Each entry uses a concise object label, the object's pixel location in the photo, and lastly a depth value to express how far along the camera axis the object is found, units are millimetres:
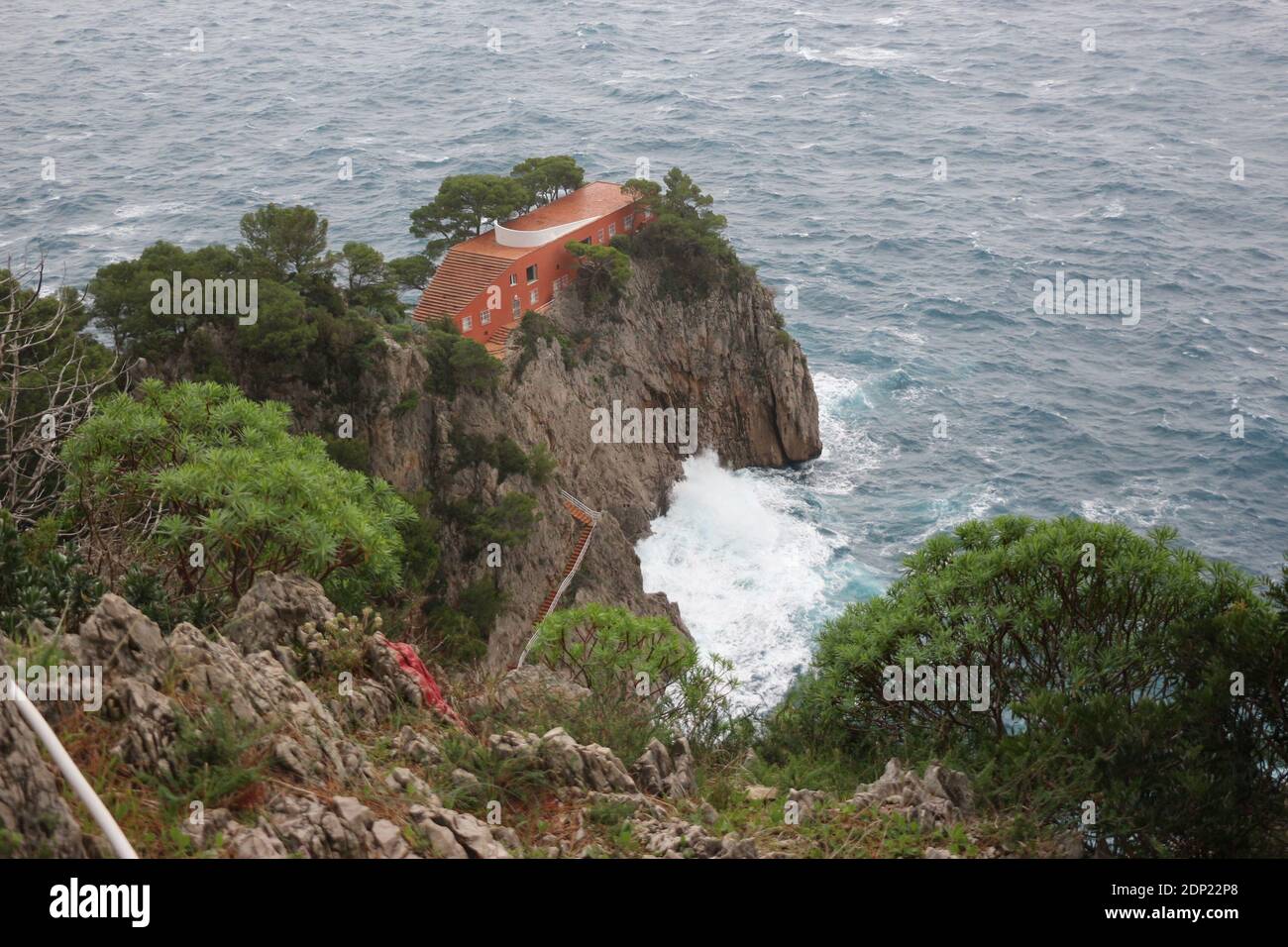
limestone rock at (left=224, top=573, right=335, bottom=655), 21672
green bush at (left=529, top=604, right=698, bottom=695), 31422
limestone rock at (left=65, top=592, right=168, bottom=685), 16875
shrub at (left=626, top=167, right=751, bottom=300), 72625
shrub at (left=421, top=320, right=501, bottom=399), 56031
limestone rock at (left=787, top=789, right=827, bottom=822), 20100
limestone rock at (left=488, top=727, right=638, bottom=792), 19359
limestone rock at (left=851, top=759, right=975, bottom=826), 19891
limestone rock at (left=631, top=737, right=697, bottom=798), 21422
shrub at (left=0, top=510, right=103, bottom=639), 19422
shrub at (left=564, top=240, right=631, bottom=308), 67125
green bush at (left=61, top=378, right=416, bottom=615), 25078
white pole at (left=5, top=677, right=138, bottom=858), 10352
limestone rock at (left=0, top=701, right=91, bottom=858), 12422
